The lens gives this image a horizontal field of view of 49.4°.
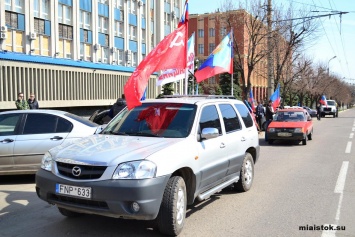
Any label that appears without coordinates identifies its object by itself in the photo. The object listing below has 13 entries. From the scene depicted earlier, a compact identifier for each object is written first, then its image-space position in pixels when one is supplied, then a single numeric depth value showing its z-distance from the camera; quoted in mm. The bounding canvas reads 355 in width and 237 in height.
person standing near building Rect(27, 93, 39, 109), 16625
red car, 15289
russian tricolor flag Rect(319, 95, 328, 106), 44691
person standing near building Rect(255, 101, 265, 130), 21541
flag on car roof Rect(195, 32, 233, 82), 14109
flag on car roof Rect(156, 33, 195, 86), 12148
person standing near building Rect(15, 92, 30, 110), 15680
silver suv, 4301
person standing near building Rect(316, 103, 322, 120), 39472
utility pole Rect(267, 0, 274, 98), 23984
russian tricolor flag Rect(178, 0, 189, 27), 10188
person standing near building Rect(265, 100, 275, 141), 20156
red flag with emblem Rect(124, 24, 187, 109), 6066
